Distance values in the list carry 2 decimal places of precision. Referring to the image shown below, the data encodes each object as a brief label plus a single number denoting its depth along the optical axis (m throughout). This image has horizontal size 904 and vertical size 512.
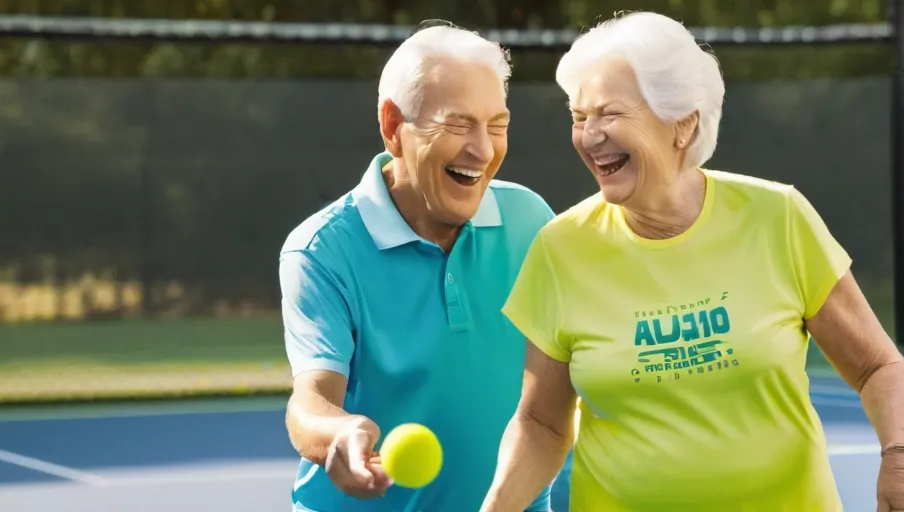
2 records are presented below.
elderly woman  2.69
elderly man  3.09
